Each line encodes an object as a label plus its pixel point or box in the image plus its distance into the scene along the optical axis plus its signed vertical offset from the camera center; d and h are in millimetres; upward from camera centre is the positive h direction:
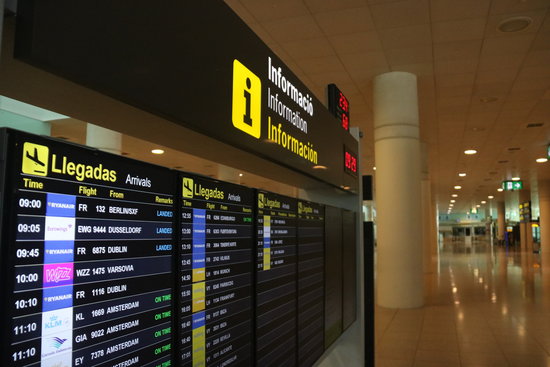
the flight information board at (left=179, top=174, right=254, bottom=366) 1638 -188
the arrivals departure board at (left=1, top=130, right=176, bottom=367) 992 -80
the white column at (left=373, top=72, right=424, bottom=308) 8430 +566
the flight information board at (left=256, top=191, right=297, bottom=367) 2246 -290
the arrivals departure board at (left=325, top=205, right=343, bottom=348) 3326 -370
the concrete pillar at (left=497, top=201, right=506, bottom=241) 42875 +400
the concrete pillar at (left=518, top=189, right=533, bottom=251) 33875 -307
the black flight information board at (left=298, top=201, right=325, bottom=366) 2807 -369
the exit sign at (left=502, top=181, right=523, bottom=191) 23069 +2031
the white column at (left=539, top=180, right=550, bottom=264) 26841 +502
